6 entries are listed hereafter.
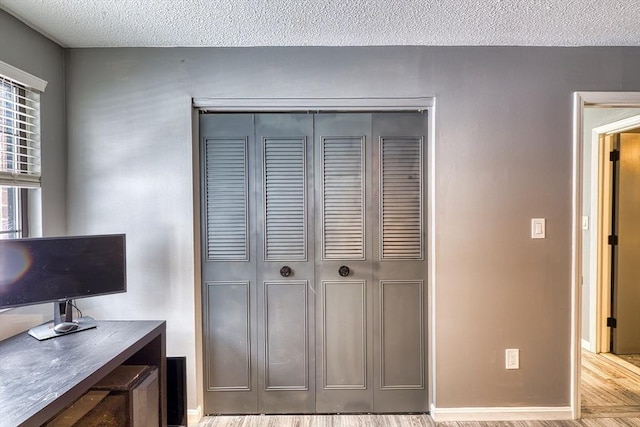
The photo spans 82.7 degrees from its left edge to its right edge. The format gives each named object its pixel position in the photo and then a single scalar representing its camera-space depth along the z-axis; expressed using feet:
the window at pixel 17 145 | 6.15
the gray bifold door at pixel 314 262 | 7.59
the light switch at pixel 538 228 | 7.42
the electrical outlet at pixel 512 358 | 7.44
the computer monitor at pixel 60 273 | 5.36
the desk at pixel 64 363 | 3.85
